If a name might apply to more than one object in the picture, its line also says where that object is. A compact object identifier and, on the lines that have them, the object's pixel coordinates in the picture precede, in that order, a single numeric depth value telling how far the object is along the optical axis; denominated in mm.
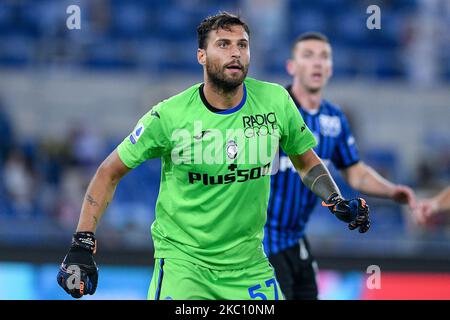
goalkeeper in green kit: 10578
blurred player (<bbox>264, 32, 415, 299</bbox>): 13992
